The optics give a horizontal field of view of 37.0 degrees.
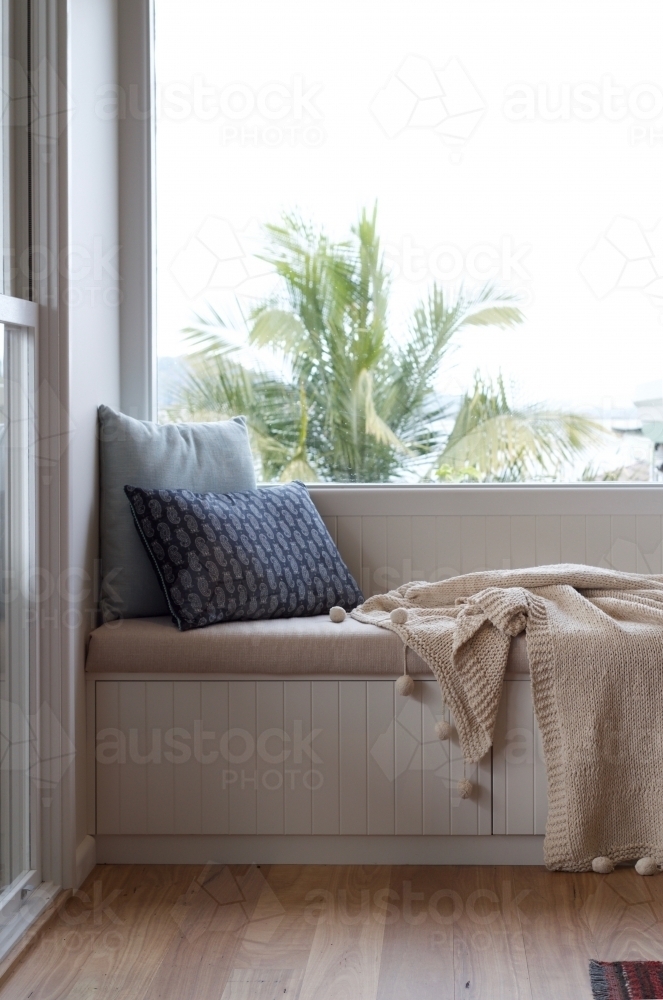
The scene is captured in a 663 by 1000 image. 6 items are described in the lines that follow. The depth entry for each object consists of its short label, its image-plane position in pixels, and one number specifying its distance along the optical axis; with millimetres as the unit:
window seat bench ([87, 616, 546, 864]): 2172
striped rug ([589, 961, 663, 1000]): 1618
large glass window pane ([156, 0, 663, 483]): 2838
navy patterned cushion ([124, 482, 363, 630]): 2289
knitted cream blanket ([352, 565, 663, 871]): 2070
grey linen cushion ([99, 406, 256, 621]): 2387
